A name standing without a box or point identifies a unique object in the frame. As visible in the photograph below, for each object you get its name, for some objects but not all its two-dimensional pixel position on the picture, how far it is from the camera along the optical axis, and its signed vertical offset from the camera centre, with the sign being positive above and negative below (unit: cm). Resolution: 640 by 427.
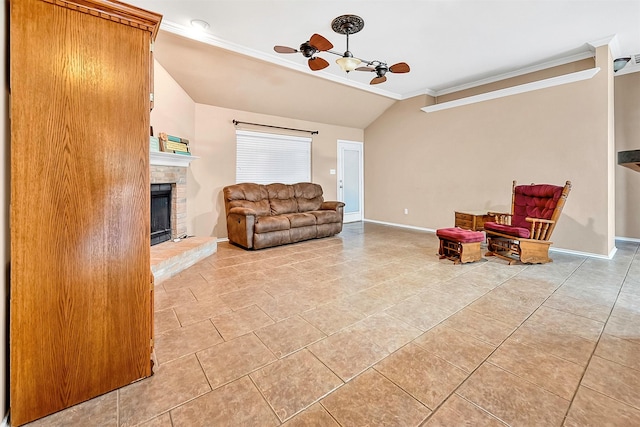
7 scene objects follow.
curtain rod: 530 +173
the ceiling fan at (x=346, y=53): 287 +173
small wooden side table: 445 -10
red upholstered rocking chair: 361 -16
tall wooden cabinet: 120 +5
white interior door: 709 +86
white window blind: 548 +112
